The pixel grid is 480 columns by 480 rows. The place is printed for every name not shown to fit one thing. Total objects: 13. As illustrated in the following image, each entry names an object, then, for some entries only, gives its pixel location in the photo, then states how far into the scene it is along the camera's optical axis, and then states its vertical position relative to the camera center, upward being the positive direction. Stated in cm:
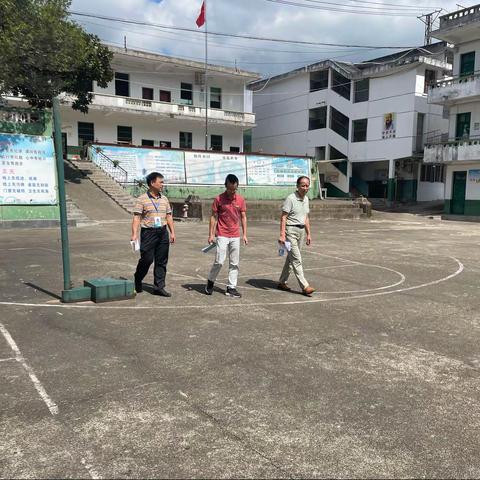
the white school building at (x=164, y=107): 3253 +572
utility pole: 3880 +1377
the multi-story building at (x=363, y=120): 3438 +552
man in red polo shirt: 708 -66
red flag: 3228 +1163
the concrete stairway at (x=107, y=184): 2217 +5
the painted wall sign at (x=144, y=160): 2502 +137
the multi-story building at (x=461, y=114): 2903 +480
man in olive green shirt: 732 -66
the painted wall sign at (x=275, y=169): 2995 +111
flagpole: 3460 +508
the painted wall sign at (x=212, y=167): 2738 +112
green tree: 1631 +495
